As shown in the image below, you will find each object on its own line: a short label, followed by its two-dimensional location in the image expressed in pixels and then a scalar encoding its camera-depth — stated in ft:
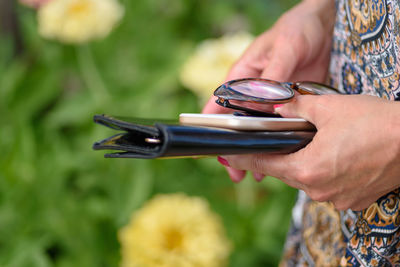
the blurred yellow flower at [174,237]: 4.54
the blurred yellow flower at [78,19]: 6.32
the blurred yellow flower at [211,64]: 6.08
